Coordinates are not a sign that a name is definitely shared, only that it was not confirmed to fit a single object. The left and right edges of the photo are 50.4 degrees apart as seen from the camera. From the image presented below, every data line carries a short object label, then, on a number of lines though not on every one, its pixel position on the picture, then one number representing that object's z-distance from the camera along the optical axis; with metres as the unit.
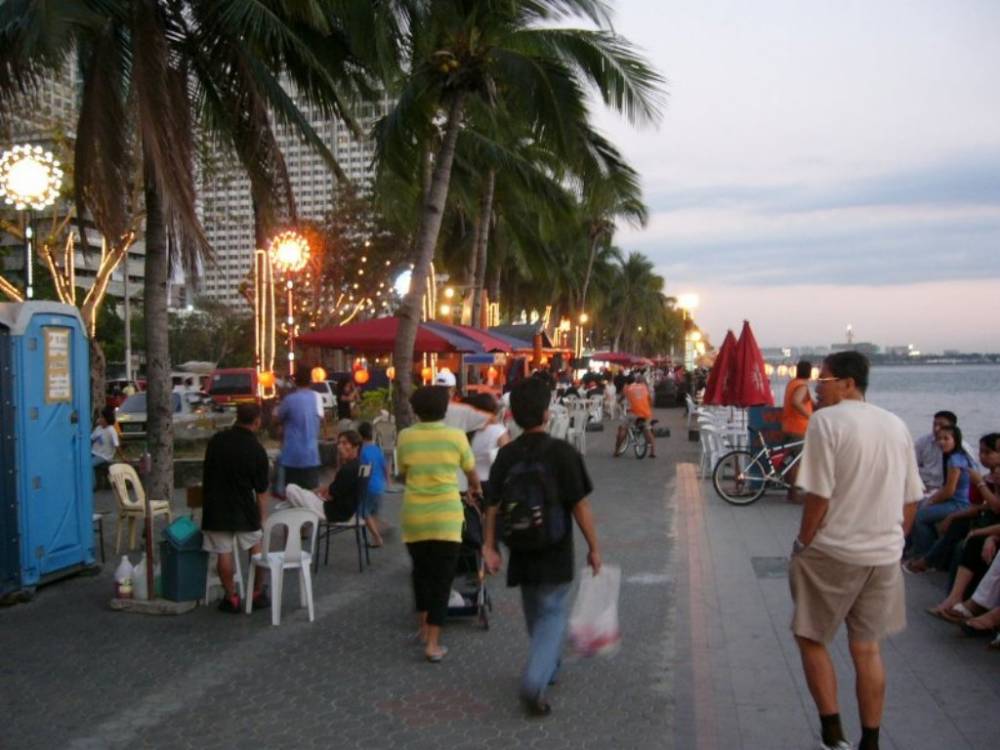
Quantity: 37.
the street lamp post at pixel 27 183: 10.28
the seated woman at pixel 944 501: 8.67
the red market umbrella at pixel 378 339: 16.05
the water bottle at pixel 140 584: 8.15
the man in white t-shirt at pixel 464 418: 8.89
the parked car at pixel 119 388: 34.34
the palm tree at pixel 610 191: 16.42
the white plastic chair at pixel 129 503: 10.19
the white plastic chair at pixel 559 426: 18.36
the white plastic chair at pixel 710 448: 16.06
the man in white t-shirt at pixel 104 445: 15.23
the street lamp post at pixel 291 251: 21.03
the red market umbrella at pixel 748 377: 16.36
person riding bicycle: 19.88
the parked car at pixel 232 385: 31.52
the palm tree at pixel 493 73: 14.65
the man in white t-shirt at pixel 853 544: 4.64
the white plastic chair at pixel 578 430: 20.84
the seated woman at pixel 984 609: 6.71
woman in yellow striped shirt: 6.54
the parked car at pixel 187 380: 37.22
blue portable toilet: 8.38
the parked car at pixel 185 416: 22.62
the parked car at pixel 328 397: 30.11
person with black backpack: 5.43
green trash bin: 7.90
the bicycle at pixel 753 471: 13.81
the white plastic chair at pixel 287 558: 7.56
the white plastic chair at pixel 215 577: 8.04
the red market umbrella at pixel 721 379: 16.70
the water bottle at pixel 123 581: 8.23
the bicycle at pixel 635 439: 20.27
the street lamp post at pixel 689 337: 55.92
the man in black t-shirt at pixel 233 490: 7.74
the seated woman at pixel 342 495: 9.34
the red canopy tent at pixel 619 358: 49.67
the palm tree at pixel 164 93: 9.87
